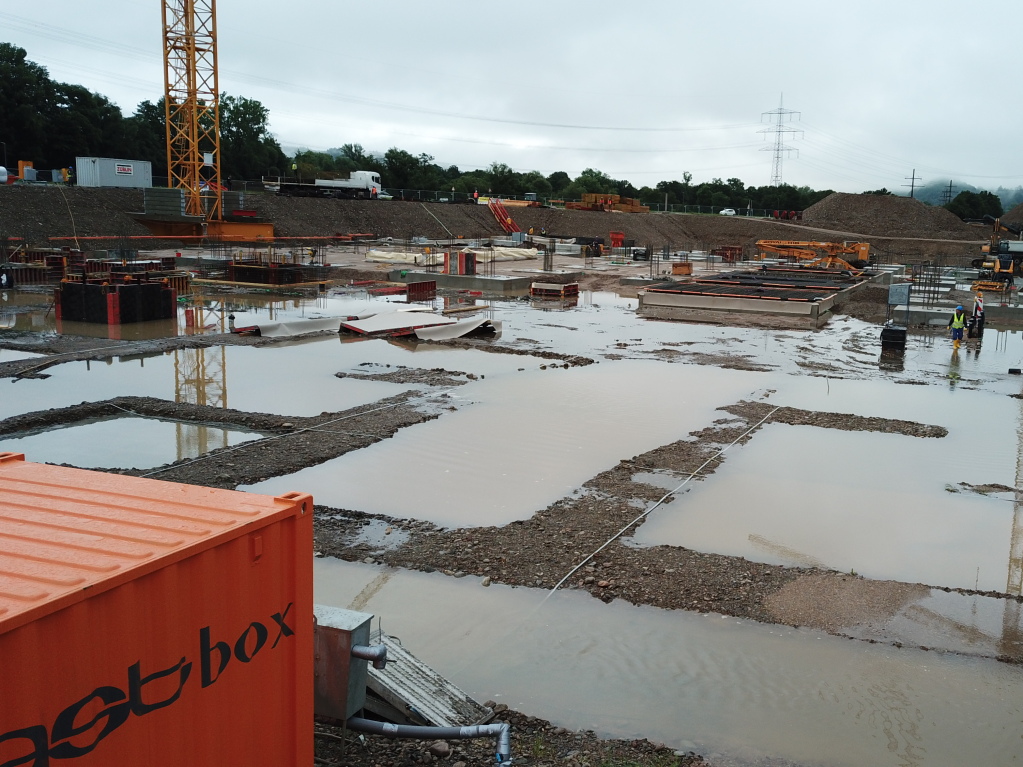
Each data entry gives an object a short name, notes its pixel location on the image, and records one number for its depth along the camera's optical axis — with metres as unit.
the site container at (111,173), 59.22
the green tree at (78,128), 74.19
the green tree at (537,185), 118.12
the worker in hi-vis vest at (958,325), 25.89
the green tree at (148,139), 80.38
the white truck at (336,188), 71.06
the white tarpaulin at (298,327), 23.28
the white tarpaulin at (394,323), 24.11
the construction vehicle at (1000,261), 43.44
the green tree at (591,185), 120.11
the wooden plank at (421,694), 5.72
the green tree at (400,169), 105.06
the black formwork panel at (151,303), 25.36
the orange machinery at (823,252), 51.38
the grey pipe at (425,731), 5.34
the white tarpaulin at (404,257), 45.53
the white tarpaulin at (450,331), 23.95
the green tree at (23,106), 70.06
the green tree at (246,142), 94.88
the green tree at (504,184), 115.01
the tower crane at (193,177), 53.62
